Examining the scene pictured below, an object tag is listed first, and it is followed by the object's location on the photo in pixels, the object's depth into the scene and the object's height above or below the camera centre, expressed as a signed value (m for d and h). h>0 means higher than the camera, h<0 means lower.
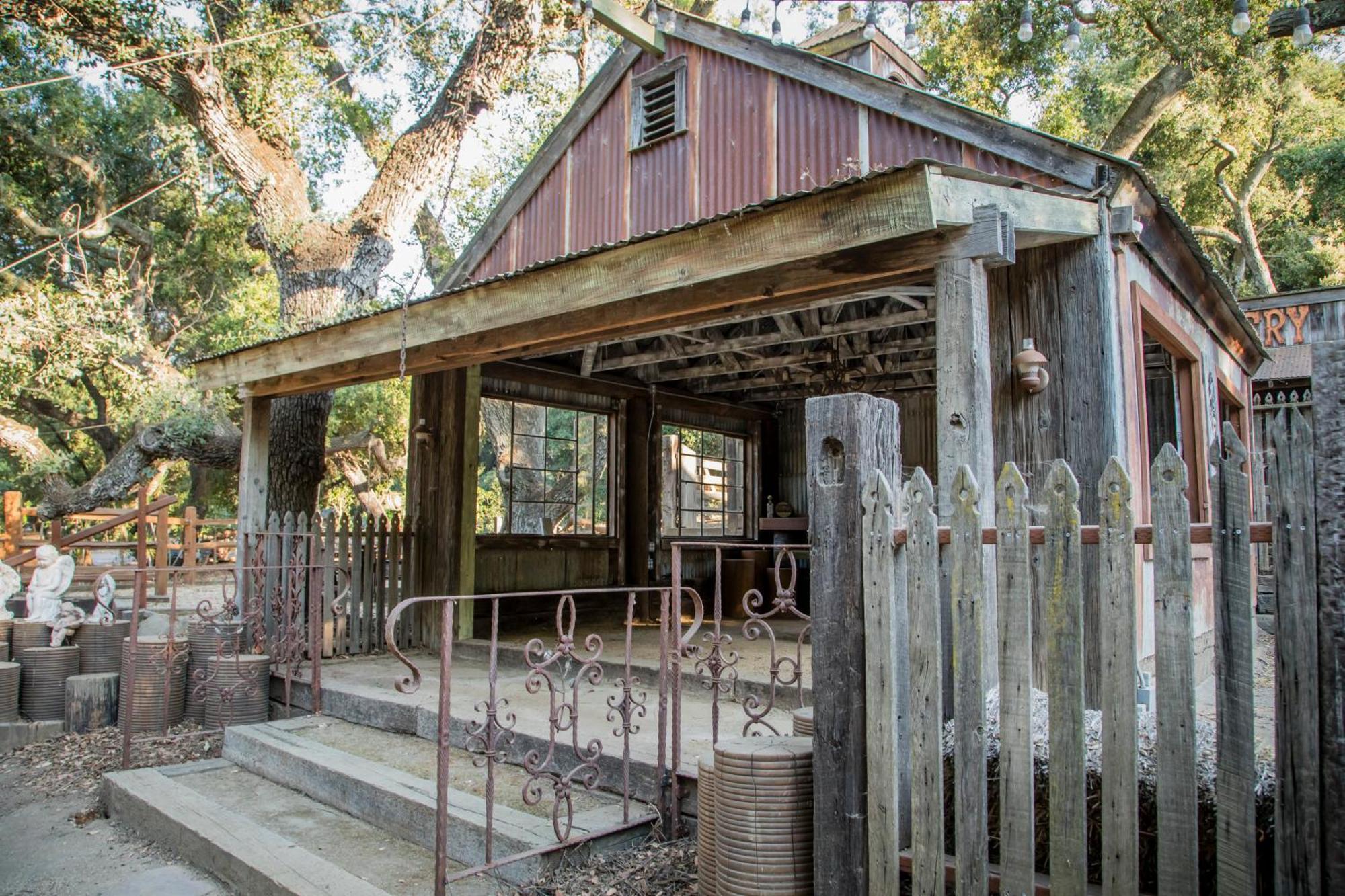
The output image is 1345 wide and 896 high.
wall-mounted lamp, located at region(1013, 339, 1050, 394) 4.56 +0.78
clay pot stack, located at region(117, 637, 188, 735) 6.31 -1.23
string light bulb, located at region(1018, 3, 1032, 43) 8.46 +4.84
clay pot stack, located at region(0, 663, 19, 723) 6.61 -1.31
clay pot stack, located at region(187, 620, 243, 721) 6.55 -1.00
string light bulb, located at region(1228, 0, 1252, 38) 6.89 +3.95
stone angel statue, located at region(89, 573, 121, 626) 7.10 -0.66
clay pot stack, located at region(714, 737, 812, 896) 2.66 -0.95
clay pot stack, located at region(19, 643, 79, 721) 6.77 -1.28
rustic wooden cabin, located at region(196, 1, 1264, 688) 4.11 +1.34
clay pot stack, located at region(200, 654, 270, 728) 6.15 -1.23
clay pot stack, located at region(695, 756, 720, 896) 2.86 -1.07
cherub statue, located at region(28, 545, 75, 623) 7.17 -0.52
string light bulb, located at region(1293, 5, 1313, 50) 6.04 +3.42
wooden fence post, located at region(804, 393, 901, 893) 2.51 -0.32
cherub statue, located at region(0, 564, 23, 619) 7.39 -0.55
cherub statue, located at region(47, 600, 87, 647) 7.05 -0.83
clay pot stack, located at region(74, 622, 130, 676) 7.11 -1.03
